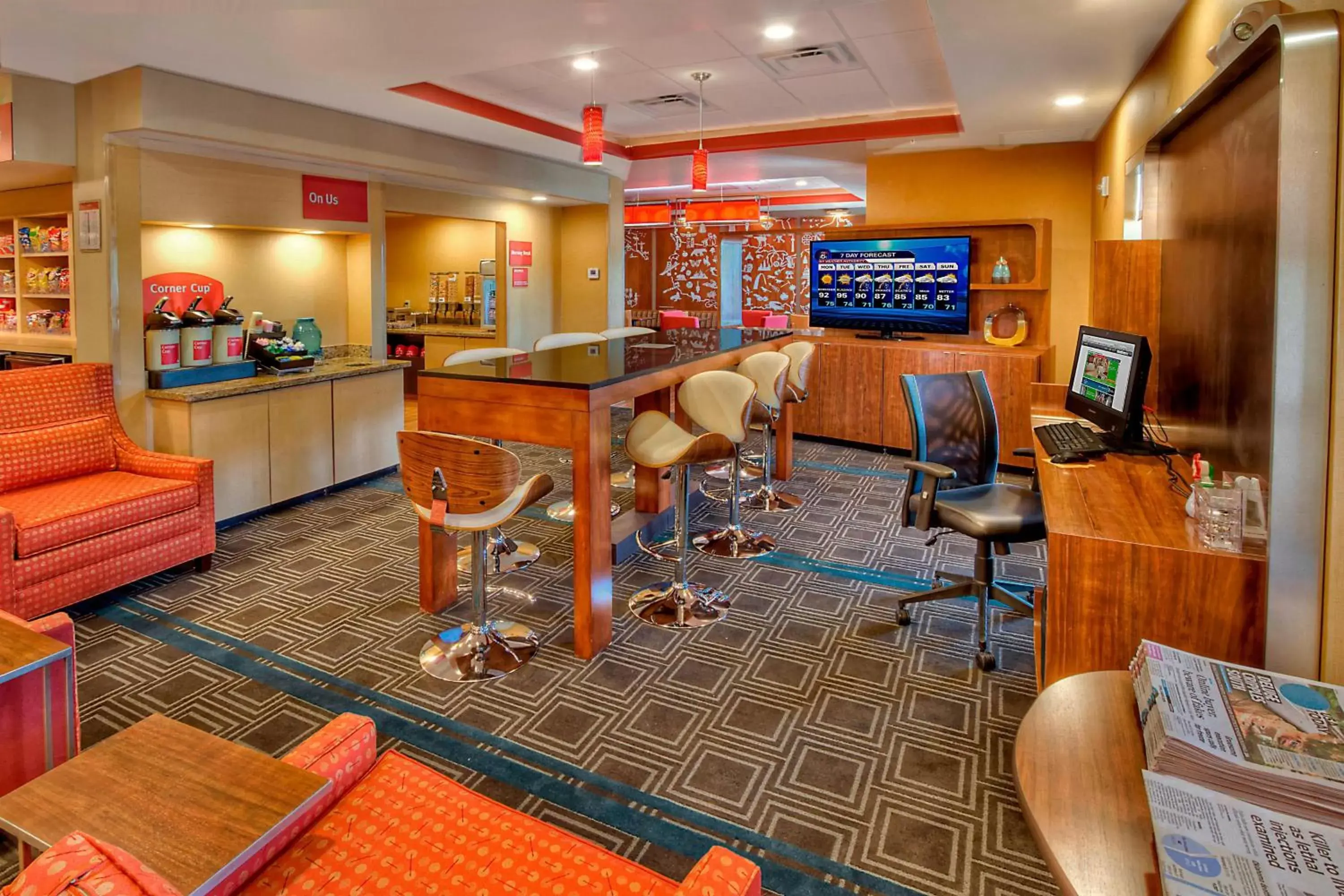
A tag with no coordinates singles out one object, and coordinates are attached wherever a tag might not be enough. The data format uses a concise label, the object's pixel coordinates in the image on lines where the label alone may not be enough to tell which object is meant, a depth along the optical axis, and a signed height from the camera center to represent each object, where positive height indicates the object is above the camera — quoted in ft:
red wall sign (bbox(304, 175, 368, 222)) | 19.30 +4.30
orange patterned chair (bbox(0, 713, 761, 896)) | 4.32 -2.72
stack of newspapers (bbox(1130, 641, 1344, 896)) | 2.98 -1.73
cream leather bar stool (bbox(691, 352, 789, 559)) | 14.49 -1.61
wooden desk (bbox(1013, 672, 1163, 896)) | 3.24 -1.91
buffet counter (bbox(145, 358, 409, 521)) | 15.33 -1.14
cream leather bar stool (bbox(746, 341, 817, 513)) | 17.02 -0.53
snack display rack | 17.44 +2.07
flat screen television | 22.31 +2.56
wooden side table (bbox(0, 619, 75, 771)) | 6.09 -2.18
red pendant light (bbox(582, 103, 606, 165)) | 14.75 +4.40
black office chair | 10.18 -1.60
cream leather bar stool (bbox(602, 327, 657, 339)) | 20.93 +1.10
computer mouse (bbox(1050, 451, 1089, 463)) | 9.14 -0.96
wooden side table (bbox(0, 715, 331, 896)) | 3.92 -2.27
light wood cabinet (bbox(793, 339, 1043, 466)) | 20.63 -0.38
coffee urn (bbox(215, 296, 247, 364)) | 16.93 +0.78
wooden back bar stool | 9.20 -1.51
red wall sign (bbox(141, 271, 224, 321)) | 17.21 +1.84
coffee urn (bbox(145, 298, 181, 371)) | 15.70 +0.63
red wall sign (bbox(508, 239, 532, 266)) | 27.99 +4.20
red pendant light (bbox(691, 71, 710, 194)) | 17.97 +4.62
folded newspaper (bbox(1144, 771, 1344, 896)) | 2.91 -1.81
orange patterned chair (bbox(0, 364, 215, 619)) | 10.93 -1.87
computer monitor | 9.36 -0.11
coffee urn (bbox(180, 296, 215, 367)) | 16.19 +0.74
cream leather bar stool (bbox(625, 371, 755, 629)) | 11.58 -1.08
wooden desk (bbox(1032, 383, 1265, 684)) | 5.99 -1.67
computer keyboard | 9.29 -0.80
